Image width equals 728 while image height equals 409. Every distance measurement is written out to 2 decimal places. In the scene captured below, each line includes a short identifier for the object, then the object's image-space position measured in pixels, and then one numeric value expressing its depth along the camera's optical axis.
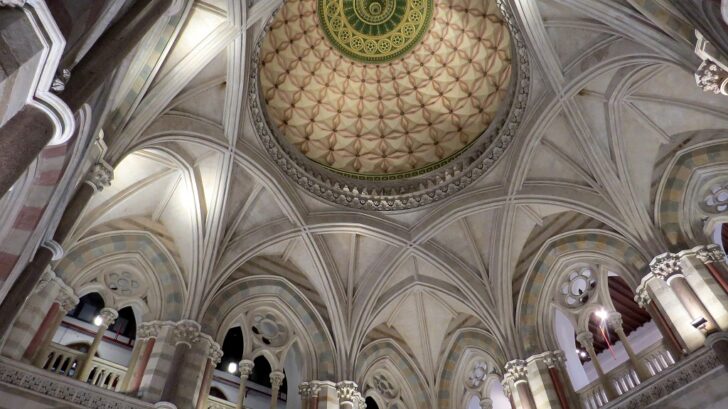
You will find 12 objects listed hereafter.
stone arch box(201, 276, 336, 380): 12.38
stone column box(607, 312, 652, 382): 10.29
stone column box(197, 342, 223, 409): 10.55
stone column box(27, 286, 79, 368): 8.95
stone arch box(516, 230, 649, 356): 11.77
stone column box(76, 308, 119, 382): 9.43
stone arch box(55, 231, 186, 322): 10.83
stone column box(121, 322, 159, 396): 10.12
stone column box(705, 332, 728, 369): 8.66
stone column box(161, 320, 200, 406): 9.96
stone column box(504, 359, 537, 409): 11.52
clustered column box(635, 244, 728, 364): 9.34
